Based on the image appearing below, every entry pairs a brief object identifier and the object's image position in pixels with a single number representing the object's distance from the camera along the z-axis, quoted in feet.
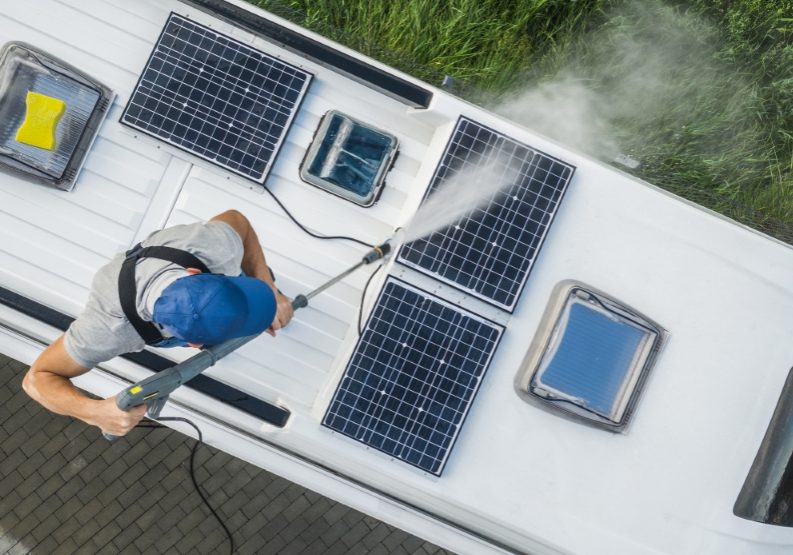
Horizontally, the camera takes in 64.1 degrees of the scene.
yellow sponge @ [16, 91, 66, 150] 13.93
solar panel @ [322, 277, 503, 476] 13.50
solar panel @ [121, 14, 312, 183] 14.40
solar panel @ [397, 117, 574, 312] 13.67
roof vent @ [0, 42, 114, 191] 13.94
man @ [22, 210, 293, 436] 10.71
